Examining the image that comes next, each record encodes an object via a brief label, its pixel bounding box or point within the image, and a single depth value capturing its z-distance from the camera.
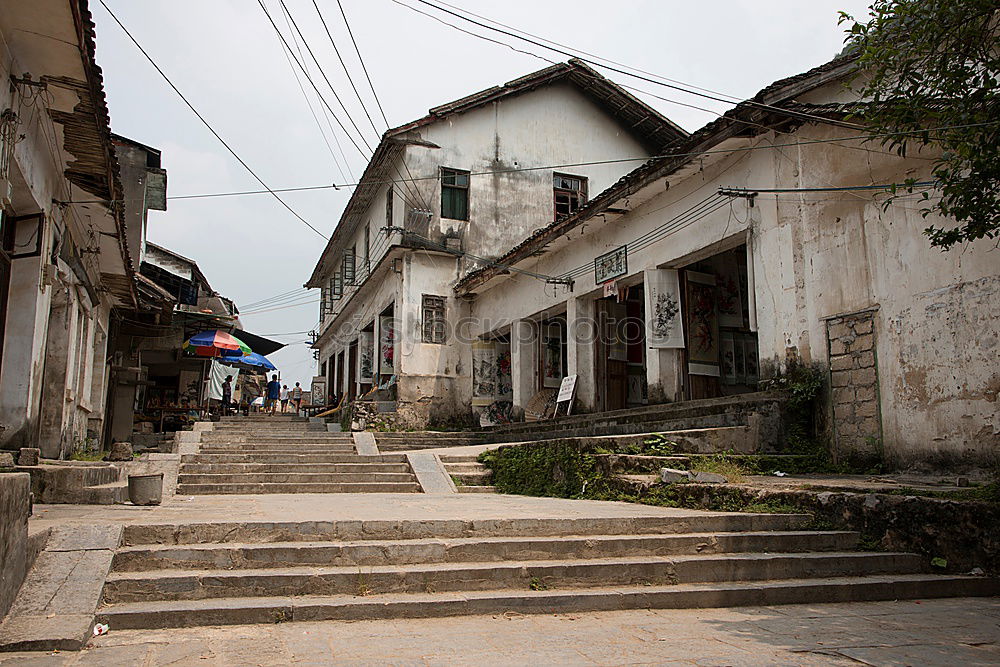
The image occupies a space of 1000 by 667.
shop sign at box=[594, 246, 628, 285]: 14.51
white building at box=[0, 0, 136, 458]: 6.57
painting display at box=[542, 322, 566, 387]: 18.33
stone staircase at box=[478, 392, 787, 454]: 9.05
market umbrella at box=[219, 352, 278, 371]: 24.72
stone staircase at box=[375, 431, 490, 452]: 15.50
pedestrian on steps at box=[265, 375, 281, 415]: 31.08
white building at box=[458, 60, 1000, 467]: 8.26
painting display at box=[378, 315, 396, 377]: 20.27
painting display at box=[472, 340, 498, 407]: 19.67
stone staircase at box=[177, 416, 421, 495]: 10.23
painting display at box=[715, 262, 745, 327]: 13.84
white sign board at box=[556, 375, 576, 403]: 15.98
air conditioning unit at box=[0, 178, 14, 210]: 6.49
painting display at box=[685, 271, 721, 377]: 13.27
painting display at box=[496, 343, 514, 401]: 19.81
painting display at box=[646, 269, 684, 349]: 13.17
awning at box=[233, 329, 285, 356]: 28.52
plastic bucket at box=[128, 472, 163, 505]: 6.95
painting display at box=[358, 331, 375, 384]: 23.15
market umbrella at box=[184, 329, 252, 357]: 20.33
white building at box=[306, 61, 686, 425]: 19.31
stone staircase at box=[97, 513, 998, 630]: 4.44
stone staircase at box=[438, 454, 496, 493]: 11.01
